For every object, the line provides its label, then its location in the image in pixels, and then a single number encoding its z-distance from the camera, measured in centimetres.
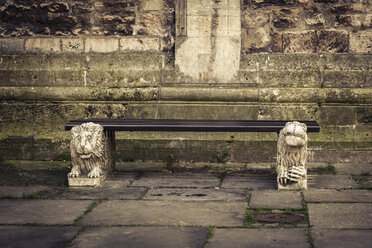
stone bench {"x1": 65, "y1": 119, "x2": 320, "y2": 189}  495
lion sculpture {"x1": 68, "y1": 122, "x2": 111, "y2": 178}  517
